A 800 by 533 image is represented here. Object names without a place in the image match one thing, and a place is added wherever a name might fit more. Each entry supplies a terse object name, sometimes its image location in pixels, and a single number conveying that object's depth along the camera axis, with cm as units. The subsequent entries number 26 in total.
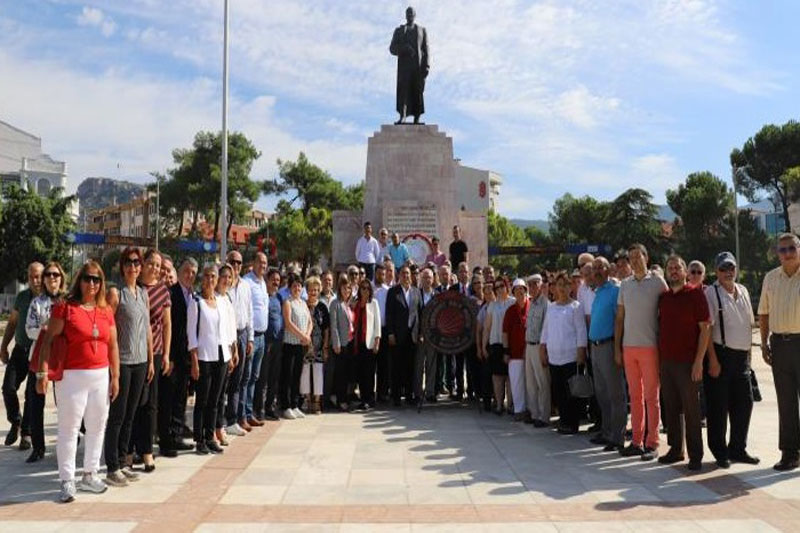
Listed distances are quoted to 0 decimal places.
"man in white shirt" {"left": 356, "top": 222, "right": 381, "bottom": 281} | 1454
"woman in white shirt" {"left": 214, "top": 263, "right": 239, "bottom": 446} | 716
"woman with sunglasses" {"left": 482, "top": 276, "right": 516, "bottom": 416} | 937
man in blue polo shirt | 728
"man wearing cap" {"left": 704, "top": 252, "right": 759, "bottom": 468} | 665
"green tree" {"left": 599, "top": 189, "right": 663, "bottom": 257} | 4256
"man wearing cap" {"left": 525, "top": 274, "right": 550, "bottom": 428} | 857
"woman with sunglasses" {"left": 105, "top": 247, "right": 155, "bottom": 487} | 578
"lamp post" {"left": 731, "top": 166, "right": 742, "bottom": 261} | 3898
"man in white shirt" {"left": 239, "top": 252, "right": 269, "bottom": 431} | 821
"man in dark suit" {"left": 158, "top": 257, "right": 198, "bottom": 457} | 680
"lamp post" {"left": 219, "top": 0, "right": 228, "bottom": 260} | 1922
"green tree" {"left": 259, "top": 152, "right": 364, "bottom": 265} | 4824
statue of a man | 1717
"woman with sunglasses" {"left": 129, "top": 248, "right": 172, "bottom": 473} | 626
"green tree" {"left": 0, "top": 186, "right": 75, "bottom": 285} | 3500
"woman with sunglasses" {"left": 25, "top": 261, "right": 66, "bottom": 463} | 662
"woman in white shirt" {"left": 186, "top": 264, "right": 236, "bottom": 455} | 683
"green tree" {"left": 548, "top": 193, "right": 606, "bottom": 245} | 5268
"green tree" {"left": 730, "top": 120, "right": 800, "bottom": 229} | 4491
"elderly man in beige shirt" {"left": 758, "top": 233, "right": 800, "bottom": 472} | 642
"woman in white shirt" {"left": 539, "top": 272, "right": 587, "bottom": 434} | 809
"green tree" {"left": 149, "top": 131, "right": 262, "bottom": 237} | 4684
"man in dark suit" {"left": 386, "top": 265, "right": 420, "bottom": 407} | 996
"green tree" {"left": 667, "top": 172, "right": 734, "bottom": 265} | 4150
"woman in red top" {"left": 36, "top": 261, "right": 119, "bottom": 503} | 525
